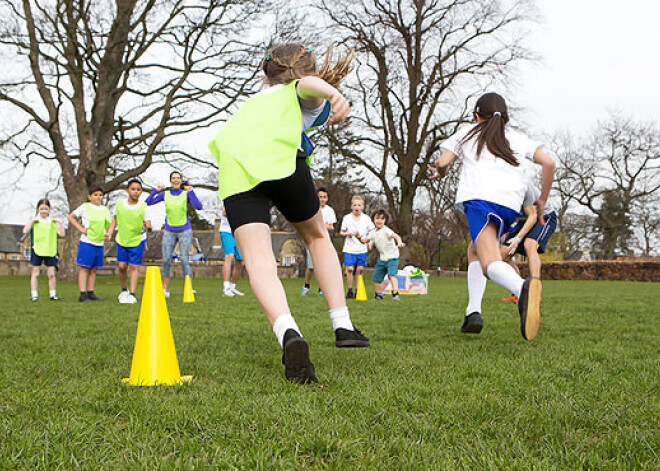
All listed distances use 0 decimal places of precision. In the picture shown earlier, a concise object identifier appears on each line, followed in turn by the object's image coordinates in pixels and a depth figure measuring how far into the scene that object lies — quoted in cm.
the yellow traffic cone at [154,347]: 274
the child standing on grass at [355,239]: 1032
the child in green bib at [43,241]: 1000
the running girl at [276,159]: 287
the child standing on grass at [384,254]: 1038
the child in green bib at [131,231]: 939
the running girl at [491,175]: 424
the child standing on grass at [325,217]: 988
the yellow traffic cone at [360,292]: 1034
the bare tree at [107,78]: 1966
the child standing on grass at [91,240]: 970
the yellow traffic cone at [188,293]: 956
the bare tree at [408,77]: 2520
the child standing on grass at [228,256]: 1048
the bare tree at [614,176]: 3978
